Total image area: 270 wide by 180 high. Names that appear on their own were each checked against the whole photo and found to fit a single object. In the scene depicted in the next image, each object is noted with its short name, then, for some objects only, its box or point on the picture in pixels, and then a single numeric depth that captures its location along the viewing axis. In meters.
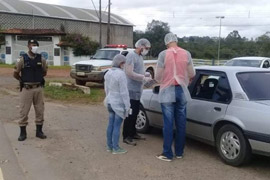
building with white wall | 36.06
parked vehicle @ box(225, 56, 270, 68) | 17.16
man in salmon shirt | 5.55
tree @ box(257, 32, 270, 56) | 46.32
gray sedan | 4.95
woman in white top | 5.86
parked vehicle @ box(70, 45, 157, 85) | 15.50
